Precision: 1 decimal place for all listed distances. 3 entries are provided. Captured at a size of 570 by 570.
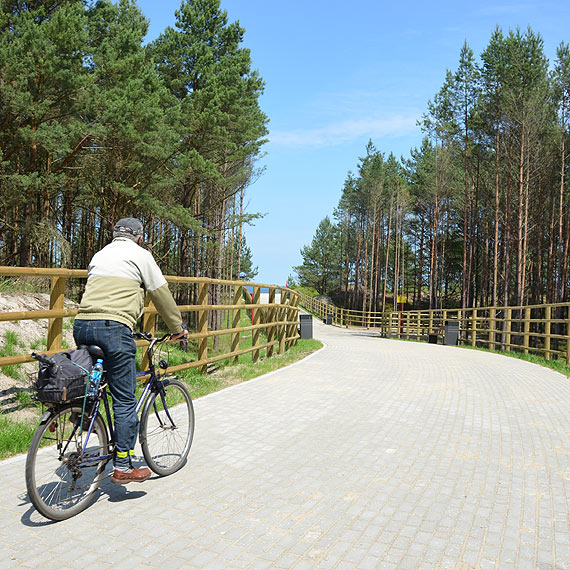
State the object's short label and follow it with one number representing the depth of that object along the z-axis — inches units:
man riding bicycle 147.3
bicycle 132.3
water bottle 142.5
